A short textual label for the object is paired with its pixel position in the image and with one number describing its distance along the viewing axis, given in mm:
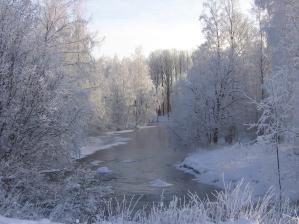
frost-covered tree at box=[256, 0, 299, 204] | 15508
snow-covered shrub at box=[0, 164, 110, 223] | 9177
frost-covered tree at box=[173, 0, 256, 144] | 30391
